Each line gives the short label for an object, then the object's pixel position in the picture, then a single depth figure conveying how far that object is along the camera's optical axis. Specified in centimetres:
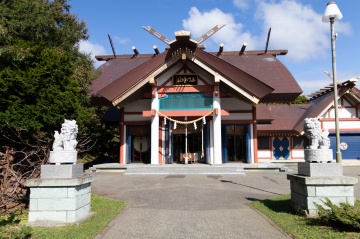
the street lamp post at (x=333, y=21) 920
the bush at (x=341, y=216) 524
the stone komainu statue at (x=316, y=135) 686
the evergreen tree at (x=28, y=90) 945
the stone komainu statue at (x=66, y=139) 671
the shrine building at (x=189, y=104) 1825
